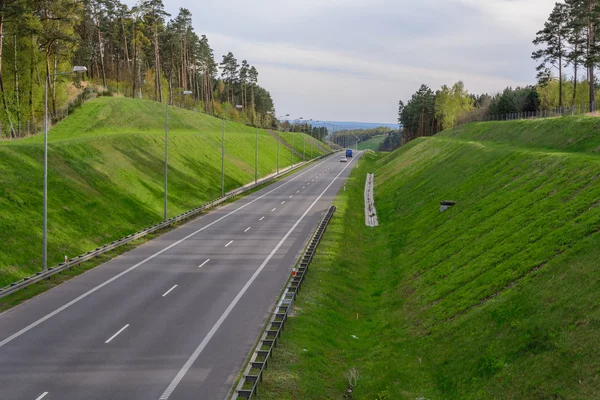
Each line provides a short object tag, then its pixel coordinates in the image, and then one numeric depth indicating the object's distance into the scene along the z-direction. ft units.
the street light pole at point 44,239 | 93.15
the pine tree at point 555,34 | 235.20
